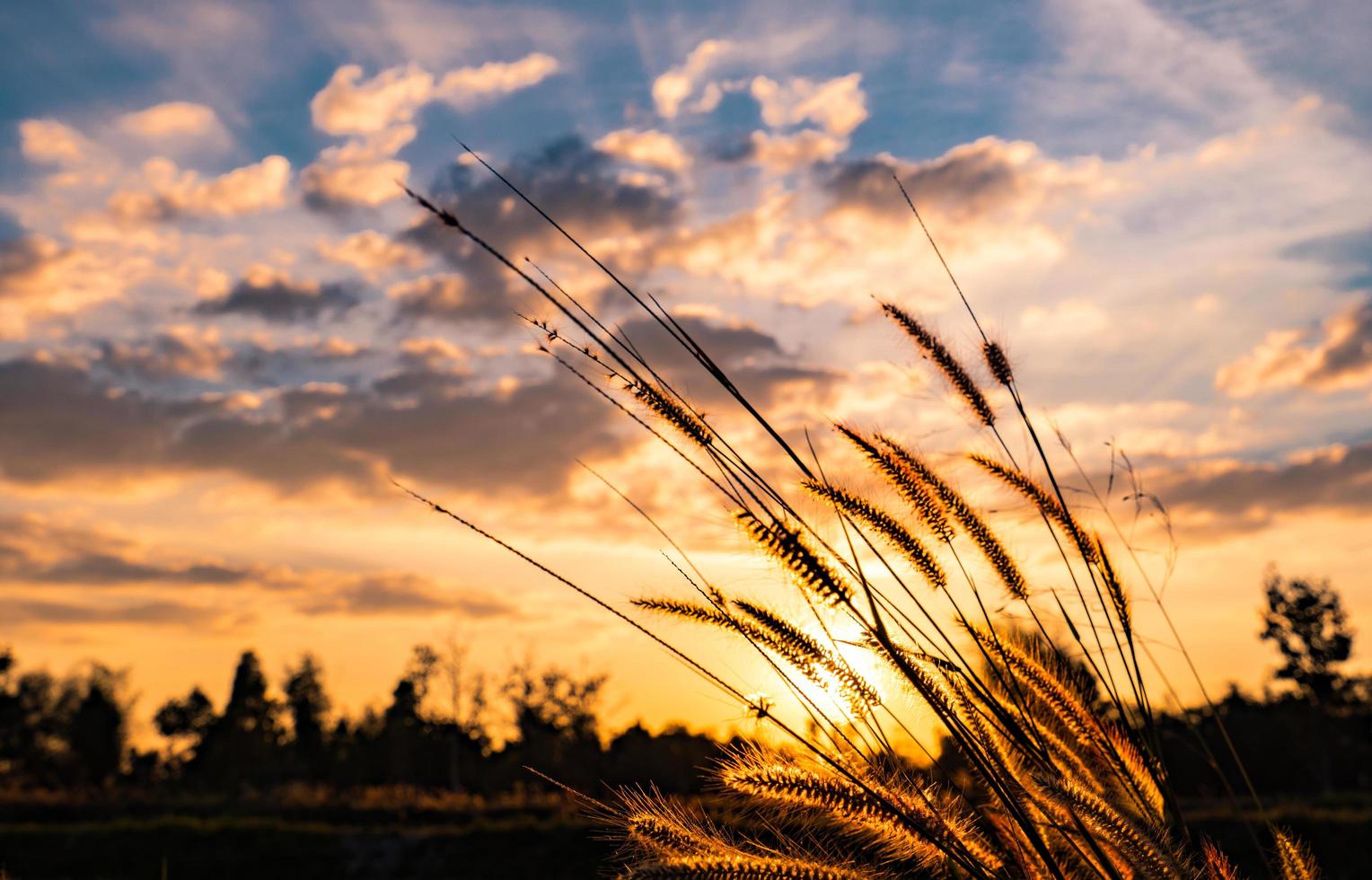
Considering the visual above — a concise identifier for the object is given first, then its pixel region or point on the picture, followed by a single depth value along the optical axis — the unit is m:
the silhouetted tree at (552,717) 42.97
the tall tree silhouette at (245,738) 55.34
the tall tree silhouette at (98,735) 59.53
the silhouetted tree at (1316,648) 39.28
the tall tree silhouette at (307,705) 71.91
